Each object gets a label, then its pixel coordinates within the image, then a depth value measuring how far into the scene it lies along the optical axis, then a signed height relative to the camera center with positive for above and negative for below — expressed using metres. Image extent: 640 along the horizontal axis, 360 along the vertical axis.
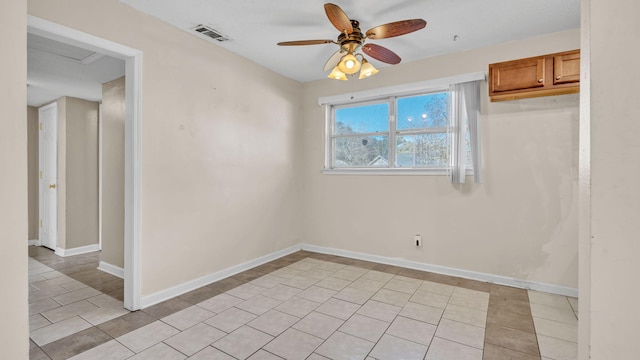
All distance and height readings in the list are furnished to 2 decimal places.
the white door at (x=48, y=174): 4.66 +0.03
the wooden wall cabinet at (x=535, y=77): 2.75 +0.97
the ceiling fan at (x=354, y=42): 2.22 +1.14
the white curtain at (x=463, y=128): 3.39 +0.56
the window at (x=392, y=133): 3.79 +0.60
